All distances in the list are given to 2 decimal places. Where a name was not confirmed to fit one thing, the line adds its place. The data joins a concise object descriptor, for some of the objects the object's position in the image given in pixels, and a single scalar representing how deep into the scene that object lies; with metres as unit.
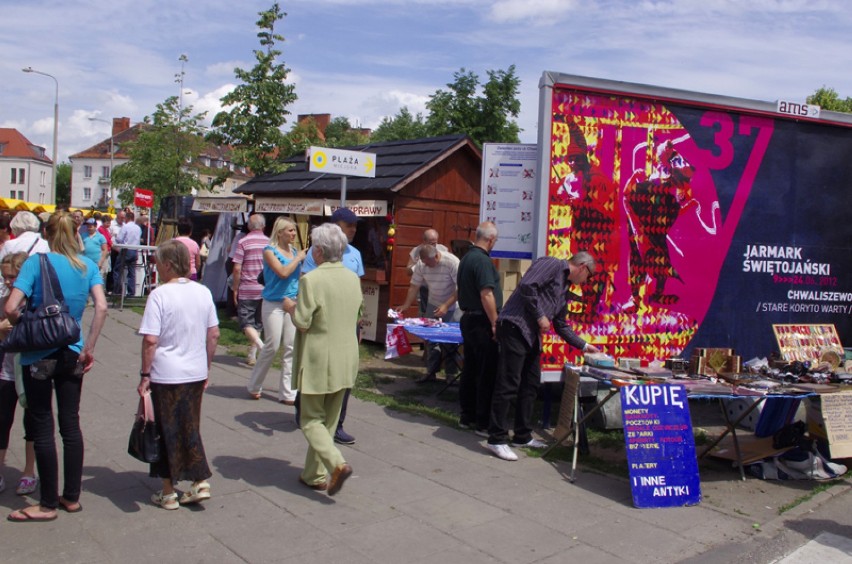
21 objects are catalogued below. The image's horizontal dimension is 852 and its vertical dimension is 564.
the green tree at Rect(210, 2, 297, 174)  17.97
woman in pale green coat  4.96
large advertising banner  6.93
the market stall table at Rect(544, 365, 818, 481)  5.67
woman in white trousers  7.26
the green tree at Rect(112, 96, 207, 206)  27.00
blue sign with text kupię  5.32
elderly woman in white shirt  4.49
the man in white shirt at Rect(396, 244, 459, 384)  8.76
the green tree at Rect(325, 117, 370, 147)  61.50
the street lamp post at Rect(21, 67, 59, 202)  37.78
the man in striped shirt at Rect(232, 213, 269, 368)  8.73
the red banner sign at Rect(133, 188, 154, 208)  19.80
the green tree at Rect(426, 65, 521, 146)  29.45
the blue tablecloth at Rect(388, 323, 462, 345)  7.83
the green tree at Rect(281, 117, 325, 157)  18.91
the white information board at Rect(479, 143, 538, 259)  7.69
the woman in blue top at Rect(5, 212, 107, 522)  4.32
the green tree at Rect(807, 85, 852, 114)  31.53
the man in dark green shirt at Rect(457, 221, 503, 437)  6.59
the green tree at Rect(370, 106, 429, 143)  48.00
